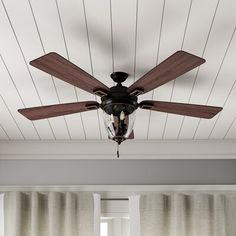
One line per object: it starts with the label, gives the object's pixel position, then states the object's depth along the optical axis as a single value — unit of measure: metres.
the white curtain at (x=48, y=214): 3.54
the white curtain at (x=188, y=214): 3.56
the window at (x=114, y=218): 3.71
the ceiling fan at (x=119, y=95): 1.95
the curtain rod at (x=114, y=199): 3.72
